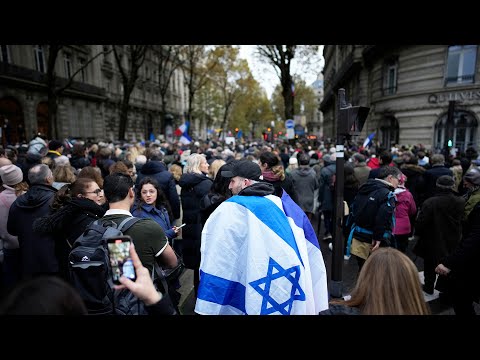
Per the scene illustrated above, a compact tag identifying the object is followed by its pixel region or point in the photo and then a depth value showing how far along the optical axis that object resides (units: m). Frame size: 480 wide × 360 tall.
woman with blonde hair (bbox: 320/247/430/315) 1.58
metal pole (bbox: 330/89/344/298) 4.45
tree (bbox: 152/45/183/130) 28.19
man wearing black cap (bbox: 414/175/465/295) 4.26
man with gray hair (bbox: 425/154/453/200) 6.70
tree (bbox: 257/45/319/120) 20.42
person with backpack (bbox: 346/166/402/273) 4.11
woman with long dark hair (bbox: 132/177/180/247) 3.65
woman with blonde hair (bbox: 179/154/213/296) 4.03
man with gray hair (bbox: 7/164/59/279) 3.18
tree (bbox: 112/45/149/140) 20.61
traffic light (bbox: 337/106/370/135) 4.23
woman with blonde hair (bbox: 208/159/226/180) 5.05
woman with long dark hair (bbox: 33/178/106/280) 2.75
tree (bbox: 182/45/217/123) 31.08
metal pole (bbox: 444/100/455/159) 10.17
